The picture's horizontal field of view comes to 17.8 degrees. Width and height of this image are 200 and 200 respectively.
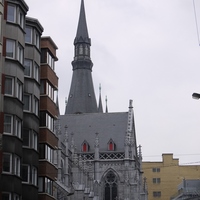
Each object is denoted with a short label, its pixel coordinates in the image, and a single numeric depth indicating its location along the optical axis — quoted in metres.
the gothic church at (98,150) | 91.94
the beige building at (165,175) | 133.12
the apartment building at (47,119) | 40.91
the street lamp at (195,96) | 33.84
